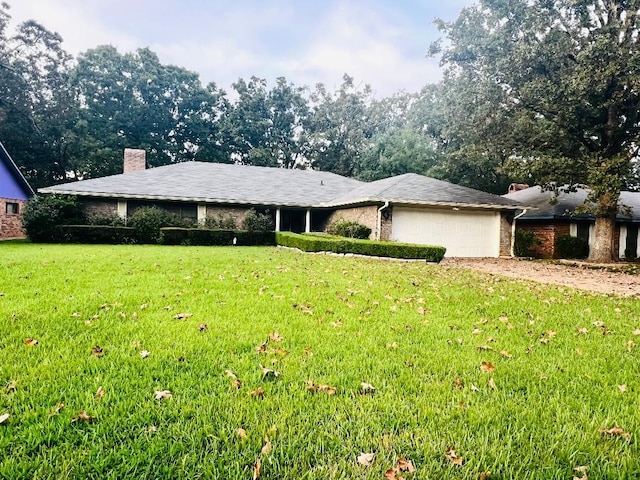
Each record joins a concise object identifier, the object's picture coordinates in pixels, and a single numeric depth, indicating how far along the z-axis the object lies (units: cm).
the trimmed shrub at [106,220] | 1669
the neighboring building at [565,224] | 1859
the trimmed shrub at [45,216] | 1538
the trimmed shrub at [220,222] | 1808
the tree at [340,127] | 3694
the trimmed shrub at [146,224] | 1633
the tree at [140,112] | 3058
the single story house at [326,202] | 1647
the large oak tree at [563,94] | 1336
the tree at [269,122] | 3612
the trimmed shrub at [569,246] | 1808
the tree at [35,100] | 2914
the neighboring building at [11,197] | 1928
